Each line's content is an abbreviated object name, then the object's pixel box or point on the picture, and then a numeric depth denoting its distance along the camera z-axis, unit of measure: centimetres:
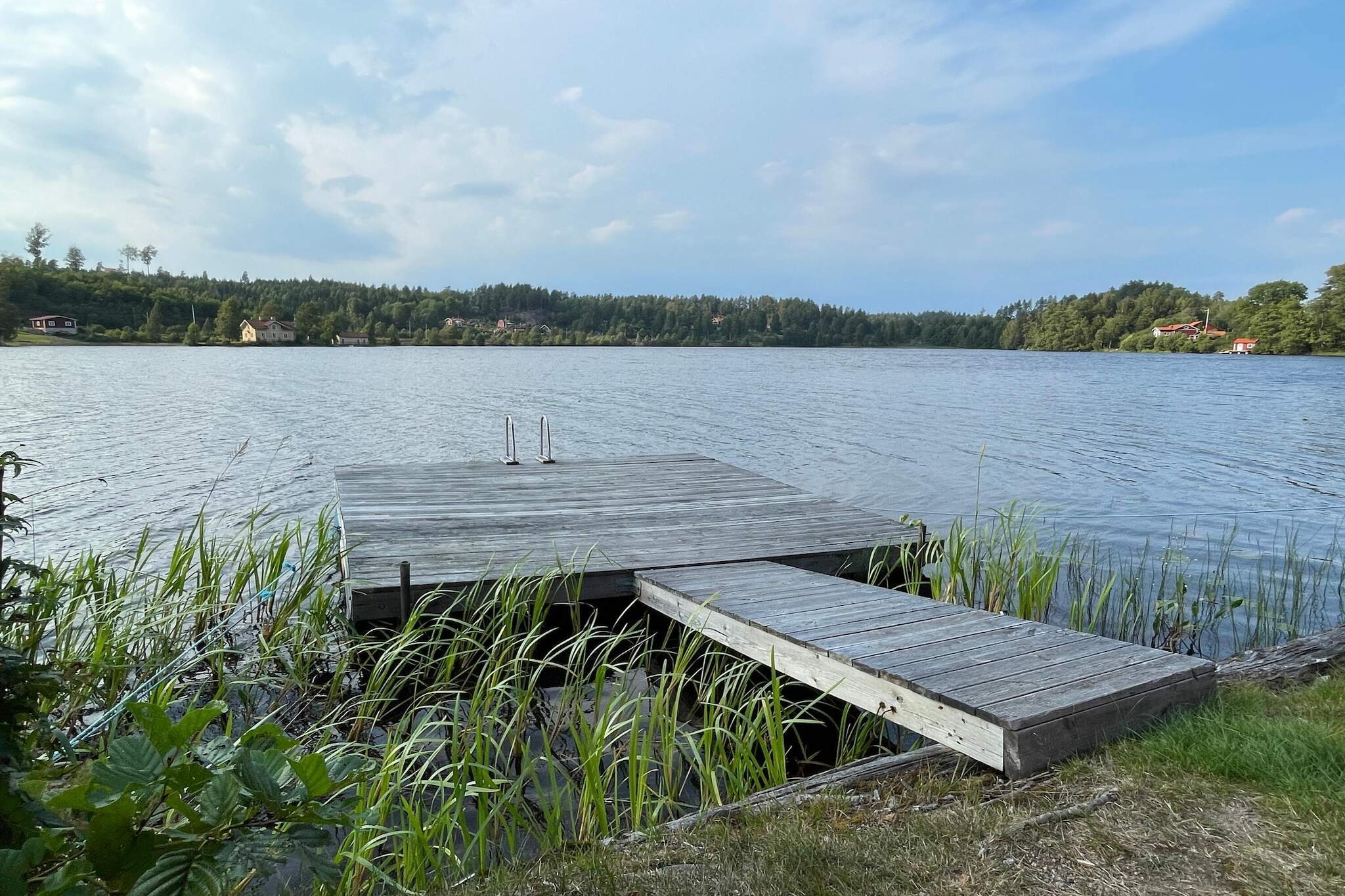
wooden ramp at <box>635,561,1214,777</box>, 293
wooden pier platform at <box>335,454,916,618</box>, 563
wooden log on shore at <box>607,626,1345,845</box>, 270
